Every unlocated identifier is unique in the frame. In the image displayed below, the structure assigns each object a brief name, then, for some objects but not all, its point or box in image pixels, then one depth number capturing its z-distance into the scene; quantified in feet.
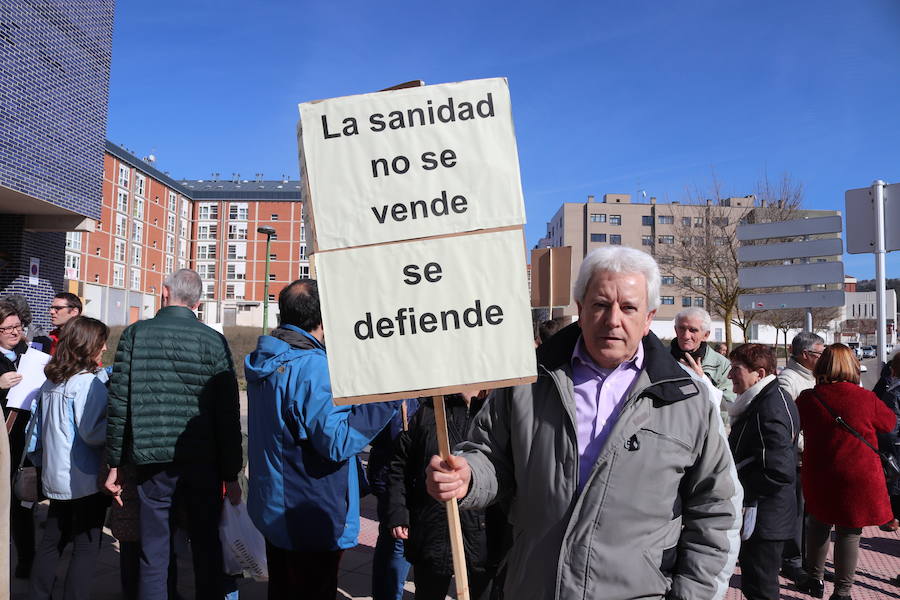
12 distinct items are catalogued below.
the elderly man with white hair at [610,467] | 6.56
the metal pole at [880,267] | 24.21
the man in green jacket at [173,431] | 11.46
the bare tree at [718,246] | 70.33
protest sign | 6.61
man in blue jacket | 9.94
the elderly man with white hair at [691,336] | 15.58
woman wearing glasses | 14.85
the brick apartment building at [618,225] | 263.29
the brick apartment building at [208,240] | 210.59
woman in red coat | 15.26
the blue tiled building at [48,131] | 40.83
